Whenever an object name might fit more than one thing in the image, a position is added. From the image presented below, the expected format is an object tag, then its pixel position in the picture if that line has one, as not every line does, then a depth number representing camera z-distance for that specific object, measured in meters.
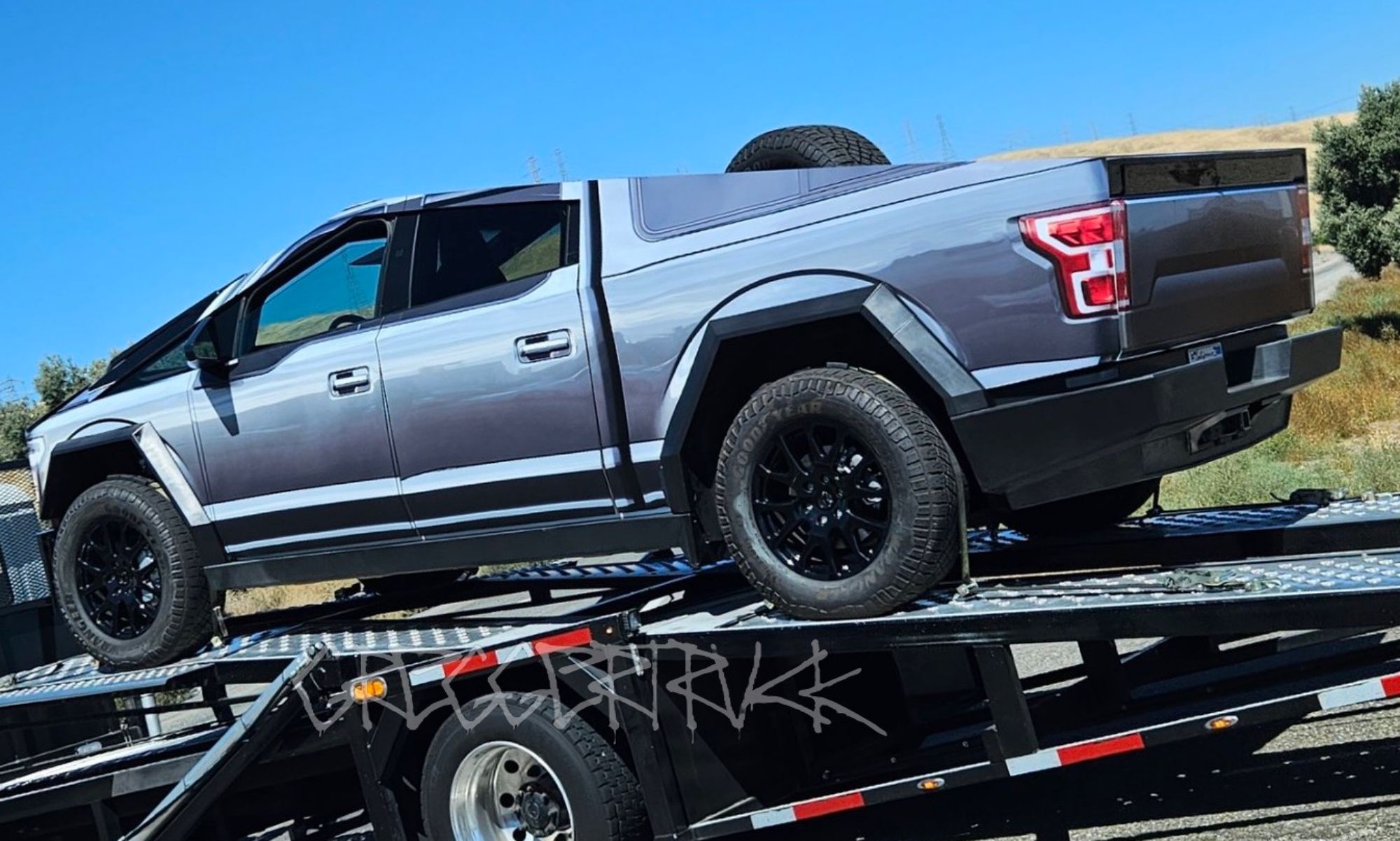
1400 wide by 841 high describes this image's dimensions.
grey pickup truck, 3.83
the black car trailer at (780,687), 3.88
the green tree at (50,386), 33.94
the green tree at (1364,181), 28.56
